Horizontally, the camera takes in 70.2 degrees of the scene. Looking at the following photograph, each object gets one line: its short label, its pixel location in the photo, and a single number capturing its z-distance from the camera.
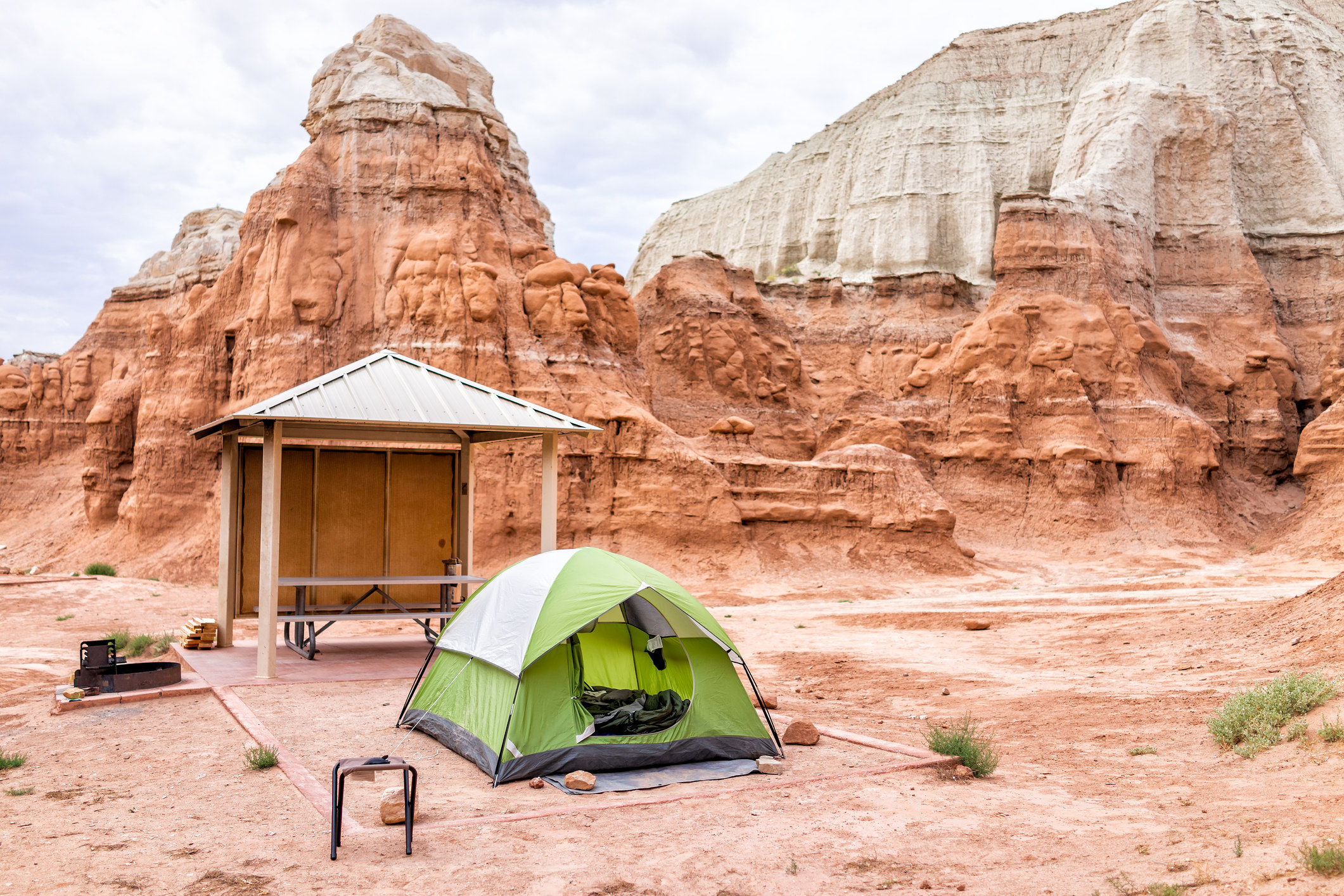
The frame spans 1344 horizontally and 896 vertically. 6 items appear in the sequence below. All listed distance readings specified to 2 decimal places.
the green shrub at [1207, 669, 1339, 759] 8.55
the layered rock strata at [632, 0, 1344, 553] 43.47
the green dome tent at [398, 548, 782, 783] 8.38
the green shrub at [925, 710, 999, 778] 8.38
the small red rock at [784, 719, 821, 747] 9.42
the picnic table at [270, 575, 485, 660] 14.09
